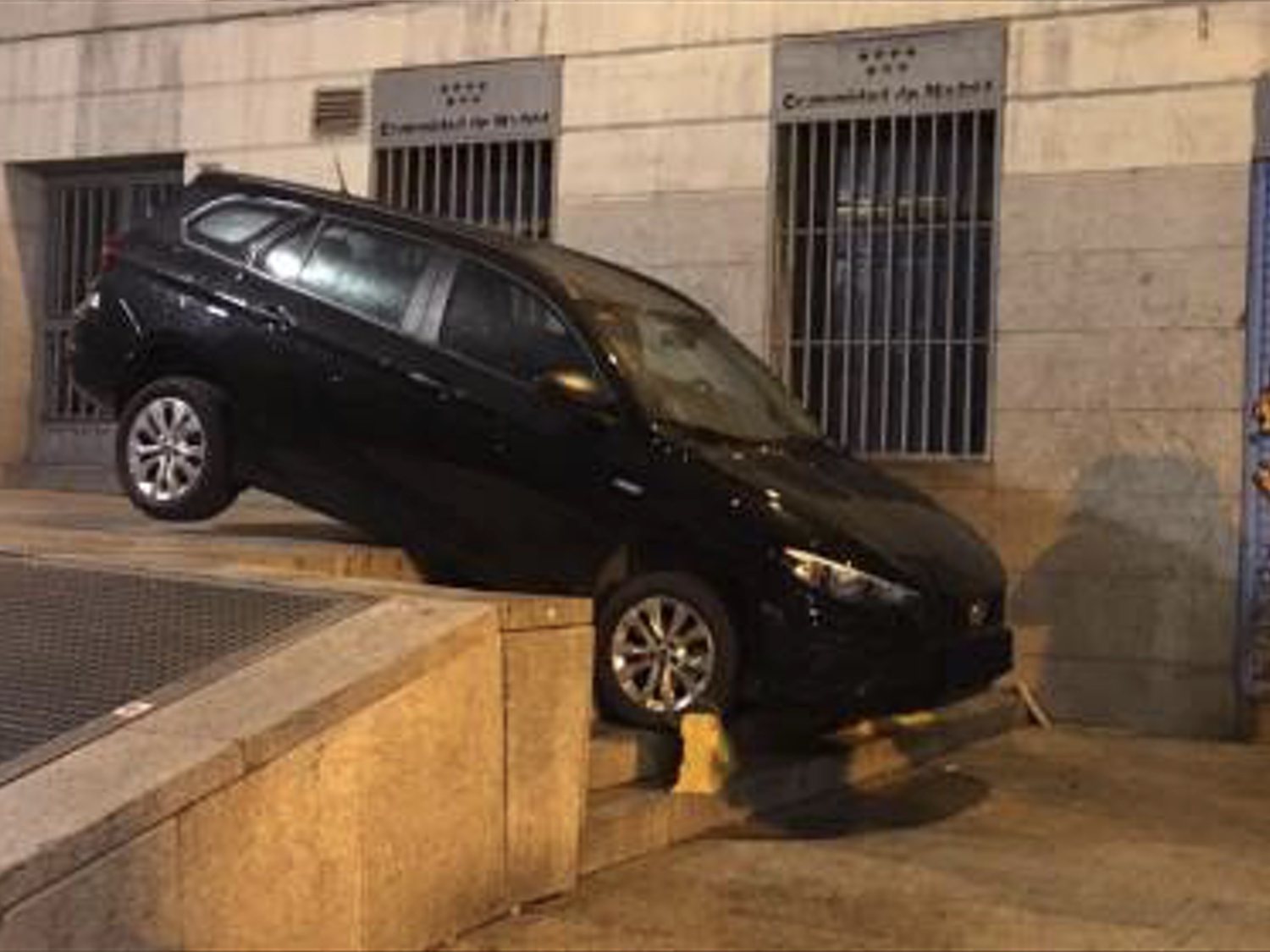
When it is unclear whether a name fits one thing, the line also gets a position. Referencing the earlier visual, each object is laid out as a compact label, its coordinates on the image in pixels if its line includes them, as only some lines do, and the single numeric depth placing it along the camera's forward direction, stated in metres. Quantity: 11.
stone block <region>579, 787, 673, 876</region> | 6.82
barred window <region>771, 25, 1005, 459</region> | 11.71
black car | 7.66
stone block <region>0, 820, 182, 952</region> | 4.98
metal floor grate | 5.96
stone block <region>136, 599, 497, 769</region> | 5.48
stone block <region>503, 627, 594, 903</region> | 6.23
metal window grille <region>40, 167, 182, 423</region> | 15.25
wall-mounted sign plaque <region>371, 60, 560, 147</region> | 12.97
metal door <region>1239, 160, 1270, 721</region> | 10.78
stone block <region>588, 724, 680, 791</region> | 7.40
